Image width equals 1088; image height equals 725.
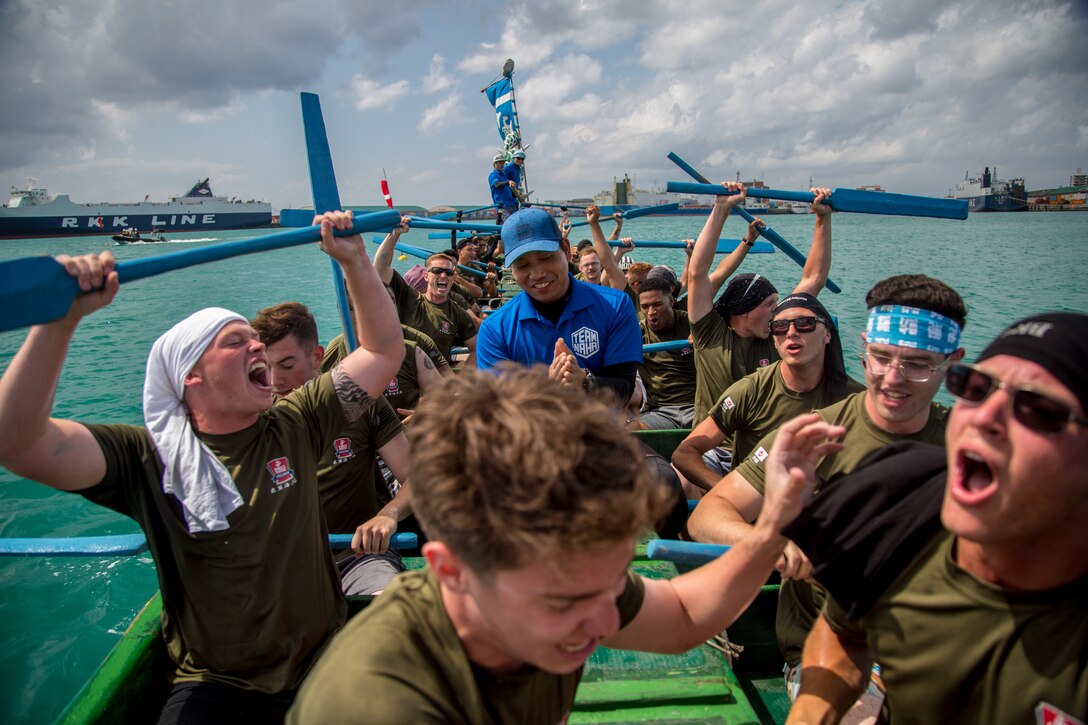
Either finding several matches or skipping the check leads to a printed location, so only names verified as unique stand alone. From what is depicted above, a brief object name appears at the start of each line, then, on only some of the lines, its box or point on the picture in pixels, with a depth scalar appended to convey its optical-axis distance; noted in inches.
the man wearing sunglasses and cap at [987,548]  45.6
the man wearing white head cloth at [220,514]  79.8
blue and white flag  610.2
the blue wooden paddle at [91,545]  103.5
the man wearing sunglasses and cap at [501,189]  512.4
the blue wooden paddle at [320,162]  119.0
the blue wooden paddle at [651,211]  278.7
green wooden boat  84.5
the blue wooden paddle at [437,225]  285.0
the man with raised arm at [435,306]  227.9
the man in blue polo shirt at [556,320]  127.4
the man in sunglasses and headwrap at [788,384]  121.8
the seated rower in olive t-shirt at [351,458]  112.7
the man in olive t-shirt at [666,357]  218.7
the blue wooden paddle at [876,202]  159.6
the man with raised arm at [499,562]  39.0
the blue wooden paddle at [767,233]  230.7
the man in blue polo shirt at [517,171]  525.7
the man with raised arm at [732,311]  165.9
